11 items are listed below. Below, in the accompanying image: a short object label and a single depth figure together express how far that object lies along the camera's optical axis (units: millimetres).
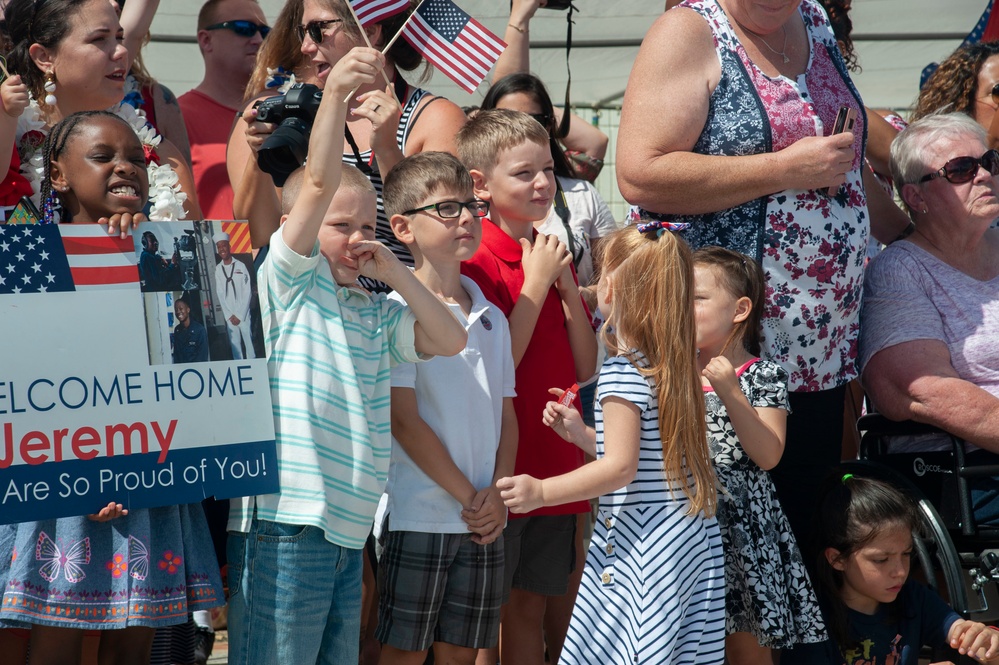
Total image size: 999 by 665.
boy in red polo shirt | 6695
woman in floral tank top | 6387
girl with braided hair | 5141
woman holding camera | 6434
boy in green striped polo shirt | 5340
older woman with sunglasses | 7000
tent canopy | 11953
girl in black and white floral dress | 6062
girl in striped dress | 5648
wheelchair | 6496
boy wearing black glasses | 5969
